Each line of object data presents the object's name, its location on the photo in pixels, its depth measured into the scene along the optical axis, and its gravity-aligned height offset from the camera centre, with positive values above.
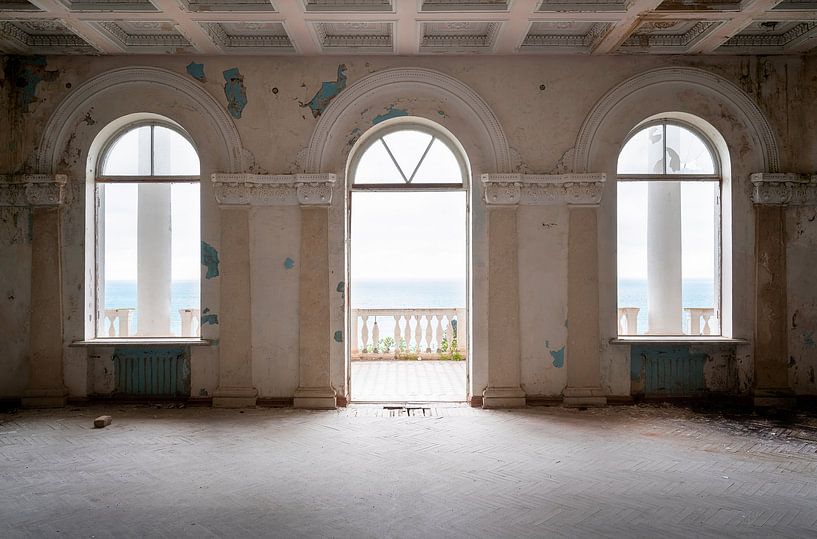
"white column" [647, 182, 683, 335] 8.62 +0.37
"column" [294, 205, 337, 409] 7.06 -0.26
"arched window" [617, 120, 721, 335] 7.43 +0.90
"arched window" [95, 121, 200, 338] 7.39 +1.04
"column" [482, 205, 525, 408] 7.06 -0.26
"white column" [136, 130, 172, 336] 8.25 +0.37
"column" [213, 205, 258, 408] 7.05 -0.28
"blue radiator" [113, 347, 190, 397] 7.13 -1.19
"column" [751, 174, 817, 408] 7.05 -0.03
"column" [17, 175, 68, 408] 6.98 -0.10
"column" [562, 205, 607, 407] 7.05 -0.28
